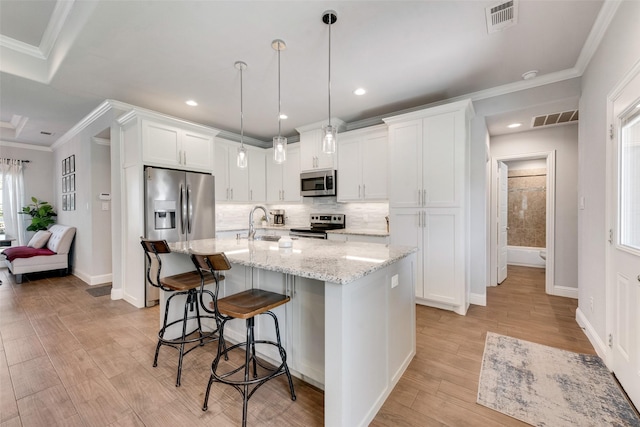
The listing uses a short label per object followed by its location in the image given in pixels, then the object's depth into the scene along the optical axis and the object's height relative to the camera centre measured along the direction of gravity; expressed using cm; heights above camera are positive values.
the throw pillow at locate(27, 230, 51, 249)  528 -56
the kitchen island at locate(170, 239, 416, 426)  135 -64
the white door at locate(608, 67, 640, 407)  168 -24
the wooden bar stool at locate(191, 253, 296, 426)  154 -58
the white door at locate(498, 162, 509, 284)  455 -23
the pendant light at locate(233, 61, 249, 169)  250 +50
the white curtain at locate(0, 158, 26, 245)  551 +34
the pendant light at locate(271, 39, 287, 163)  230 +56
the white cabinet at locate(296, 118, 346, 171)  446 +104
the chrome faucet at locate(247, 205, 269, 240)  269 -21
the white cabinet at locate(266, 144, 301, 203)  503 +61
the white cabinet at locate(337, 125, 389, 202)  397 +69
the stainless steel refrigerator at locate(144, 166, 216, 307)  346 +6
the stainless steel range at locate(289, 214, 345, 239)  431 -29
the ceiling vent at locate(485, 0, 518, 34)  193 +145
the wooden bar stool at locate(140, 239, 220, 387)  208 -58
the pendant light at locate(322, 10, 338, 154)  214 +57
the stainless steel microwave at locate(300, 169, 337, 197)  441 +46
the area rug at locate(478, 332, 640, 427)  159 -122
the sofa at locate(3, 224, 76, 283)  455 -74
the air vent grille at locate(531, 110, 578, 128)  341 +120
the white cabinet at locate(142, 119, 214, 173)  348 +89
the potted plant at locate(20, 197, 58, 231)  565 -4
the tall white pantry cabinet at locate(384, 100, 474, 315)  316 +17
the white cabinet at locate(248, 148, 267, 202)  516 +70
